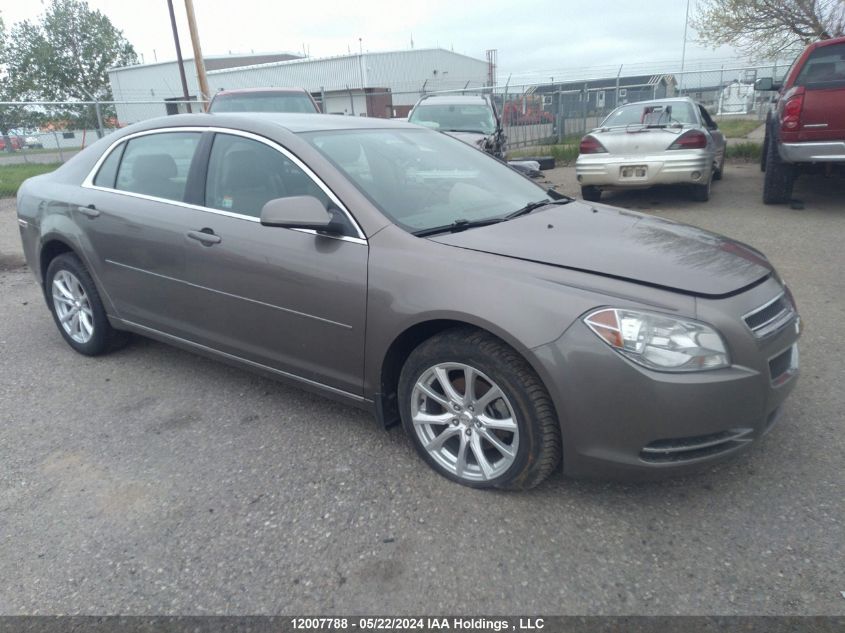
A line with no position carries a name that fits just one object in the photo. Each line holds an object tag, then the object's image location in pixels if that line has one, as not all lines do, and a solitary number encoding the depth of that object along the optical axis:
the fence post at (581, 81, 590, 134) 19.31
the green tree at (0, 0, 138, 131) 42.22
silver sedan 7.97
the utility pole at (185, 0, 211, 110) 18.20
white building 35.67
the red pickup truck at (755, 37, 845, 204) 6.75
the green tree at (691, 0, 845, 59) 13.16
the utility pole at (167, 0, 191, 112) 21.55
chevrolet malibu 2.30
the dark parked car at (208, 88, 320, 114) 10.88
